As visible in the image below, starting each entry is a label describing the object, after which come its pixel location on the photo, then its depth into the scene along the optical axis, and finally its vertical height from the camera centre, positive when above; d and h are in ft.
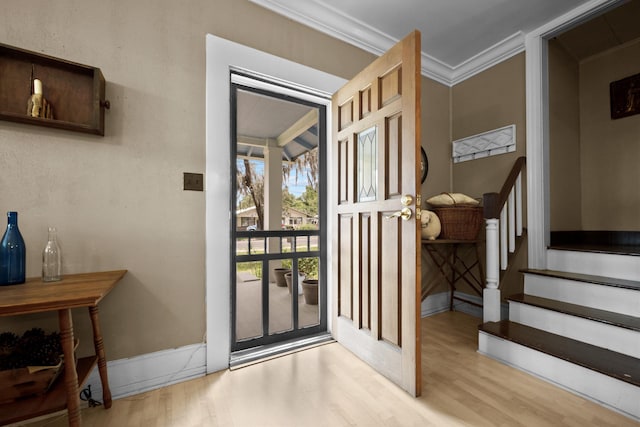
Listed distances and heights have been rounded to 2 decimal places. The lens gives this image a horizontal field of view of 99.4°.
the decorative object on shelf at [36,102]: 4.42 +1.89
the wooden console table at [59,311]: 3.29 -1.12
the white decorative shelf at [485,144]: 8.79 +2.45
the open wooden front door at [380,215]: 5.09 +0.02
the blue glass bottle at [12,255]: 4.02 -0.56
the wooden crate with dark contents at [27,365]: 3.67 -2.06
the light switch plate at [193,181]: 5.76 +0.76
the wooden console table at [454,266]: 9.24 -1.82
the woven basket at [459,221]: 8.27 -0.18
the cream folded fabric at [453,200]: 8.43 +0.47
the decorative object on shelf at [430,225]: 8.07 -0.30
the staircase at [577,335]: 4.73 -2.69
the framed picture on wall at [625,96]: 8.98 +3.99
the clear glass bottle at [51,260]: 4.30 -0.67
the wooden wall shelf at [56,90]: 4.36 +2.21
